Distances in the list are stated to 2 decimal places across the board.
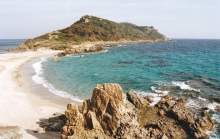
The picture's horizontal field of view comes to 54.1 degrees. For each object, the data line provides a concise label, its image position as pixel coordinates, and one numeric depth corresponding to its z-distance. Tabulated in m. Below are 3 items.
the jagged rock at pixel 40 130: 22.62
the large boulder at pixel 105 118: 20.13
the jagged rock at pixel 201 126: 22.22
